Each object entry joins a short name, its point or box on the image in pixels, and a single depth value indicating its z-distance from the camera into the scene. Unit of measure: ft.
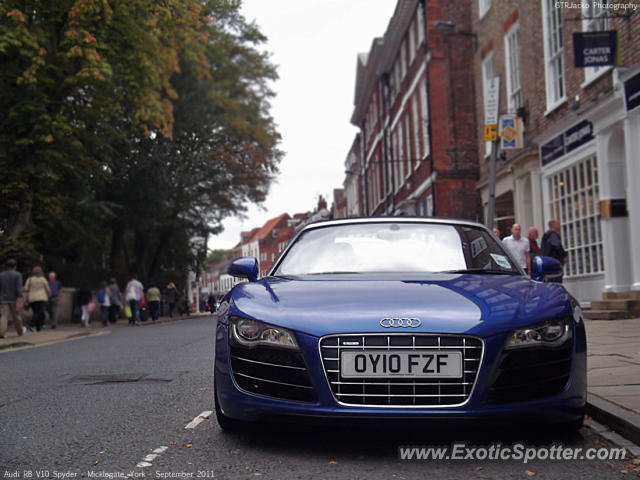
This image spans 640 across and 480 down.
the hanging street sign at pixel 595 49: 46.14
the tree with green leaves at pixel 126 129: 68.39
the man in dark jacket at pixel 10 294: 55.83
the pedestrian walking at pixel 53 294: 80.90
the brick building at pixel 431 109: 88.02
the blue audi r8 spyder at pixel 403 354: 13.15
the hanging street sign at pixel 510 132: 65.51
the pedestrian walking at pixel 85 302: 86.38
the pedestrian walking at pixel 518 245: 48.06
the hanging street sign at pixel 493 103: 48.34
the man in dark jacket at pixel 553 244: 47.93
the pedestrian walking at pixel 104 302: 91.50
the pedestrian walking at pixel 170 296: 123.65
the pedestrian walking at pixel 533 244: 49.52
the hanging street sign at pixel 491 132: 46.85
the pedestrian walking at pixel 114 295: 94.73
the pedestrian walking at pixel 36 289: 66.03
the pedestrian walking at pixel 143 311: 100.39
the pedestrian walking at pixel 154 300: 108.27
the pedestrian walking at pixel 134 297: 92.27
